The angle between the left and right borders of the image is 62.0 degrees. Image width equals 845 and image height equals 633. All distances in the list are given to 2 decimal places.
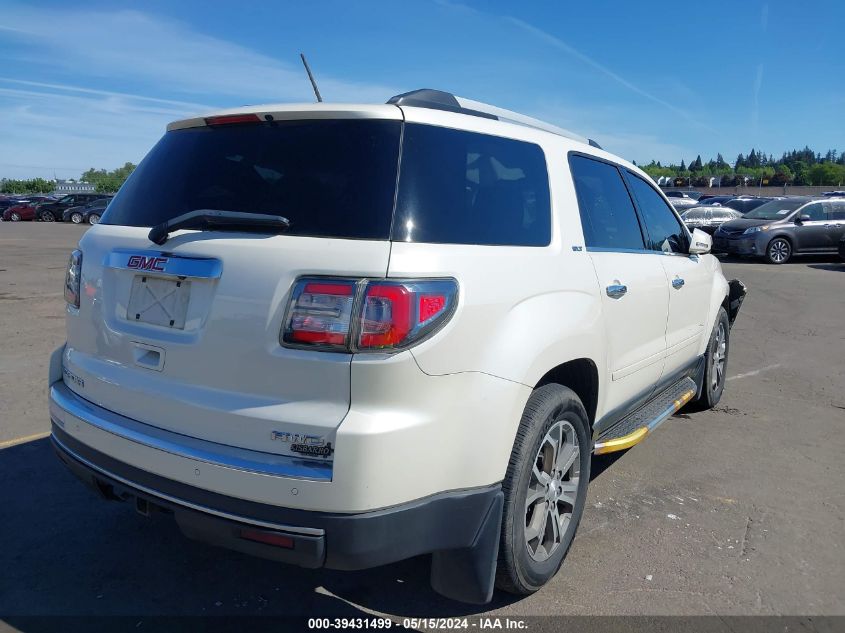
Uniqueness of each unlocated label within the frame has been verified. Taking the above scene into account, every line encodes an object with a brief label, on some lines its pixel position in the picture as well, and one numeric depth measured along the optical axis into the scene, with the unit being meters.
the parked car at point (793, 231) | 19.04
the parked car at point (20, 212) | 41.69
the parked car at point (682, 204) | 31.79
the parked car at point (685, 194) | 46.62
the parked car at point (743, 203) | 33.79
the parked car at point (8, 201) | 46.86
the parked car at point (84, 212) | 39.88
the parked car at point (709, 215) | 26.70
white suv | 2.27
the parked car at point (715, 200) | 40.39
